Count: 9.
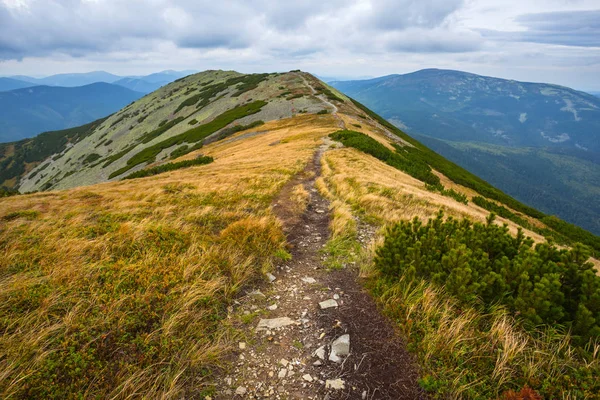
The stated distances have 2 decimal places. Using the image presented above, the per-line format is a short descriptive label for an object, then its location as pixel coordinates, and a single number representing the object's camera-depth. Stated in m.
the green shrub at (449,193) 19.59
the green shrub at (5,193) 15.12
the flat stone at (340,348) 4.11
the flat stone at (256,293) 5.65
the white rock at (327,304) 5.31
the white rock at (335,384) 3.67
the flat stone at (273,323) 4.77
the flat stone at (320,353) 4.17
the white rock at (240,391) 3.61
